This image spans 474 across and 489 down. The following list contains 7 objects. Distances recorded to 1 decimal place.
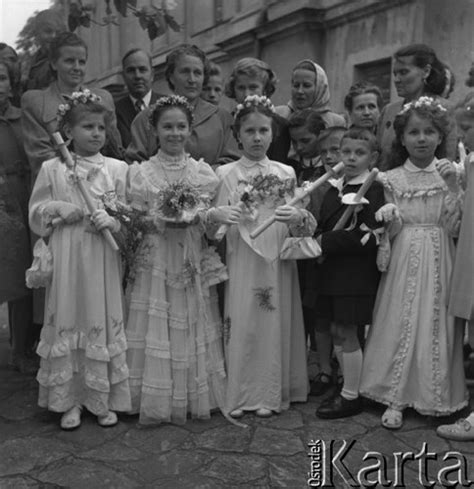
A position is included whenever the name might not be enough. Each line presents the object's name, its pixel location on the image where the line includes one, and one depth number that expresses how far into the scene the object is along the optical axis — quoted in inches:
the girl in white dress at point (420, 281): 148.3
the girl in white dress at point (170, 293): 150.9
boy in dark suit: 149.6
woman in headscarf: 195.5
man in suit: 211.9
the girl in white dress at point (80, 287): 147.6
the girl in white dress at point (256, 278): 154.7
